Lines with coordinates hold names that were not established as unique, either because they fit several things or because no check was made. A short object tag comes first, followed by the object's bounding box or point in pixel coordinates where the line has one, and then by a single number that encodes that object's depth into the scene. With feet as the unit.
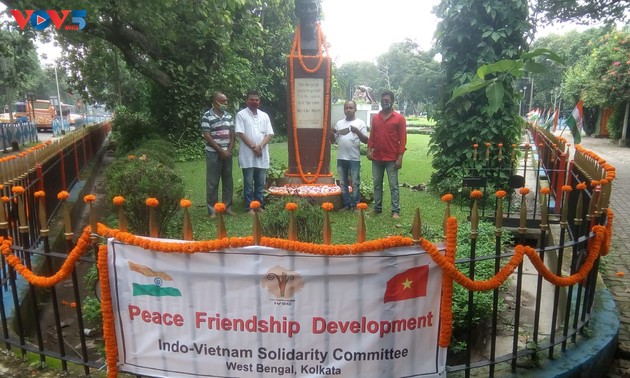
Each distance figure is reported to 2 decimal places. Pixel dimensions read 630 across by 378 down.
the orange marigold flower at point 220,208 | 6.94
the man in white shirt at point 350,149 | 22.26
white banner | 7.14
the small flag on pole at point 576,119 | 20.16
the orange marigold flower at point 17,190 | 9.16
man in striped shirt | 20.70
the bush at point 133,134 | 42.50
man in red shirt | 20.79
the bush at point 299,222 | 12.74
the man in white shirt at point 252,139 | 21.17
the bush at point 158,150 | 26.30
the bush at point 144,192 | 16.47
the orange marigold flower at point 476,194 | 7.39
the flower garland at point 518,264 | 7.17
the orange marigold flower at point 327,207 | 6.90
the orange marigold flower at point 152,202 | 7.00
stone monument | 25.16
